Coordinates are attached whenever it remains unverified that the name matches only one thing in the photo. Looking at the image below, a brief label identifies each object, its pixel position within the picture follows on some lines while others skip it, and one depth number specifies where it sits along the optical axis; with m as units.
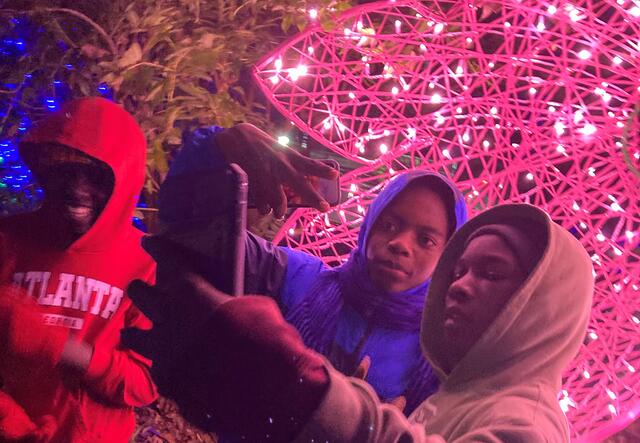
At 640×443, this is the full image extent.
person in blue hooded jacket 0.77
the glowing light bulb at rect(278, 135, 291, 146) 1.03
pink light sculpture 0.91
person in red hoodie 0.89
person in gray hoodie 0.58
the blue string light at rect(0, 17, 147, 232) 1.03
